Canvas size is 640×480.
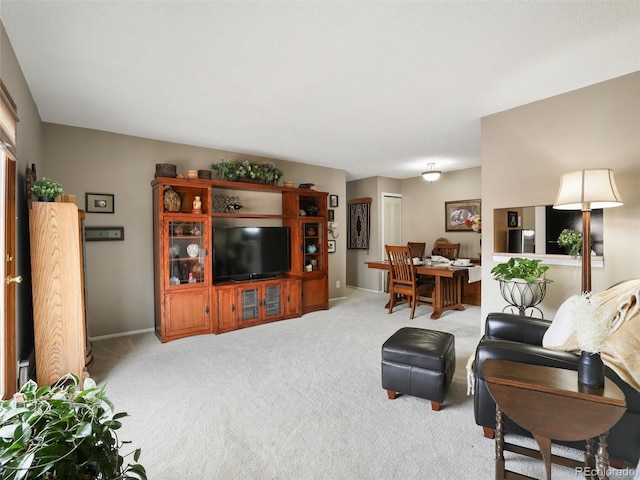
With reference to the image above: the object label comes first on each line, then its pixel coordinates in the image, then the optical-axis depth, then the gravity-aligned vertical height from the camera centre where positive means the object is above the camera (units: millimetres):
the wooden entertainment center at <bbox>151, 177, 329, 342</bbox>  3979 -307
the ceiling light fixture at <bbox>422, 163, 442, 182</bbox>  5727 +1017
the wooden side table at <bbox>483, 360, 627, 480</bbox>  1322 -743
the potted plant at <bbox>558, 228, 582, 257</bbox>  2973 -85
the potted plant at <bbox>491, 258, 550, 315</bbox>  2938 -451
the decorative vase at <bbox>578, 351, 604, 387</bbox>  1423 -612
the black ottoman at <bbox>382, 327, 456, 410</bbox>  2332 -988
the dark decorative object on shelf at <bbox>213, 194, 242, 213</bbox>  4641 +458
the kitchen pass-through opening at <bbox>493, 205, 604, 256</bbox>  2939 +32
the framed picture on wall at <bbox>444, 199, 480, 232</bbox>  6359 +387
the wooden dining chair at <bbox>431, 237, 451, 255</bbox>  6532 -204
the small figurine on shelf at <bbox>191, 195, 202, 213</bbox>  4168 +395
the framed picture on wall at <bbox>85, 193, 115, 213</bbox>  3883 +422
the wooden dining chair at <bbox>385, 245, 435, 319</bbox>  4969 -712
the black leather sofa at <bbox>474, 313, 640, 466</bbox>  1562 -858
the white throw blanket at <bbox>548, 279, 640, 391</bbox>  1500 -529
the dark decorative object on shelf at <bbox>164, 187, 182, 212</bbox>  4008 +446
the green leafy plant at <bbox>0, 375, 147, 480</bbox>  828 -540
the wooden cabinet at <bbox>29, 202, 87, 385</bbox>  2645 -434
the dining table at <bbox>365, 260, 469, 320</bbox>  4891 -814
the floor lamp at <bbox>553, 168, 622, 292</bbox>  2463 +270
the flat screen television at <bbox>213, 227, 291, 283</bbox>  4426 -246
